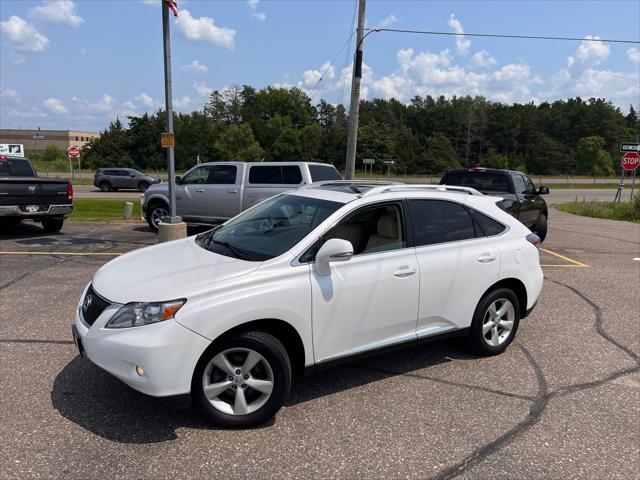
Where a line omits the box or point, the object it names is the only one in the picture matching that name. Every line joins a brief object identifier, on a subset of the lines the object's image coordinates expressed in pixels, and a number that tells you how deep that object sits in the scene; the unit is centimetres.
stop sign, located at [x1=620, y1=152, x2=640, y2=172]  2119
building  12219
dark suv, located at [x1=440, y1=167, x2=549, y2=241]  1004
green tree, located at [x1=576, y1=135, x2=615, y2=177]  9556
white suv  306
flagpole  941
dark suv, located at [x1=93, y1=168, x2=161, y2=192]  3384
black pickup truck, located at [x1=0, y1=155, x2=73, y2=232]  1030
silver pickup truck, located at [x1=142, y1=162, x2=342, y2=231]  1134
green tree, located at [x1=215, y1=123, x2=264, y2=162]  8269
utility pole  1518
